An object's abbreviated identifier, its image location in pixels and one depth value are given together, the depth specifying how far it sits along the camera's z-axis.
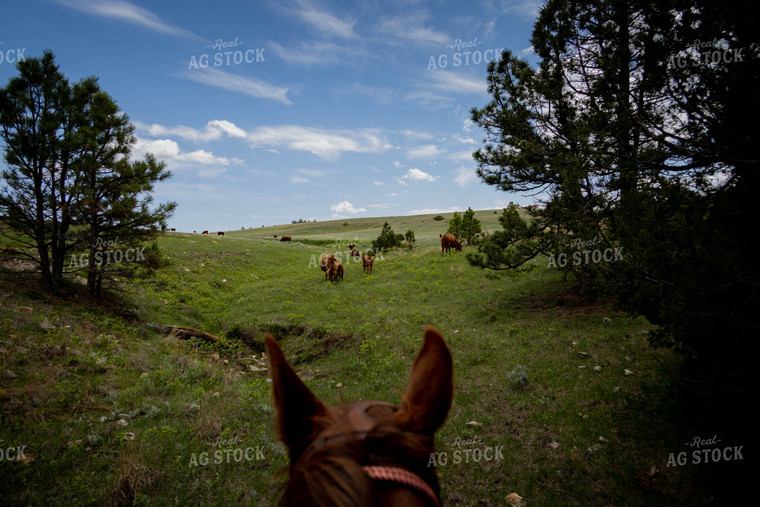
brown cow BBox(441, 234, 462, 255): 27.00
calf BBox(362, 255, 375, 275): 22.50
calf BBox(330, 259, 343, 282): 20.11
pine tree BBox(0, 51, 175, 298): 9.91
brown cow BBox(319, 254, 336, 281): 20.28
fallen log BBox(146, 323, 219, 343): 10.71
